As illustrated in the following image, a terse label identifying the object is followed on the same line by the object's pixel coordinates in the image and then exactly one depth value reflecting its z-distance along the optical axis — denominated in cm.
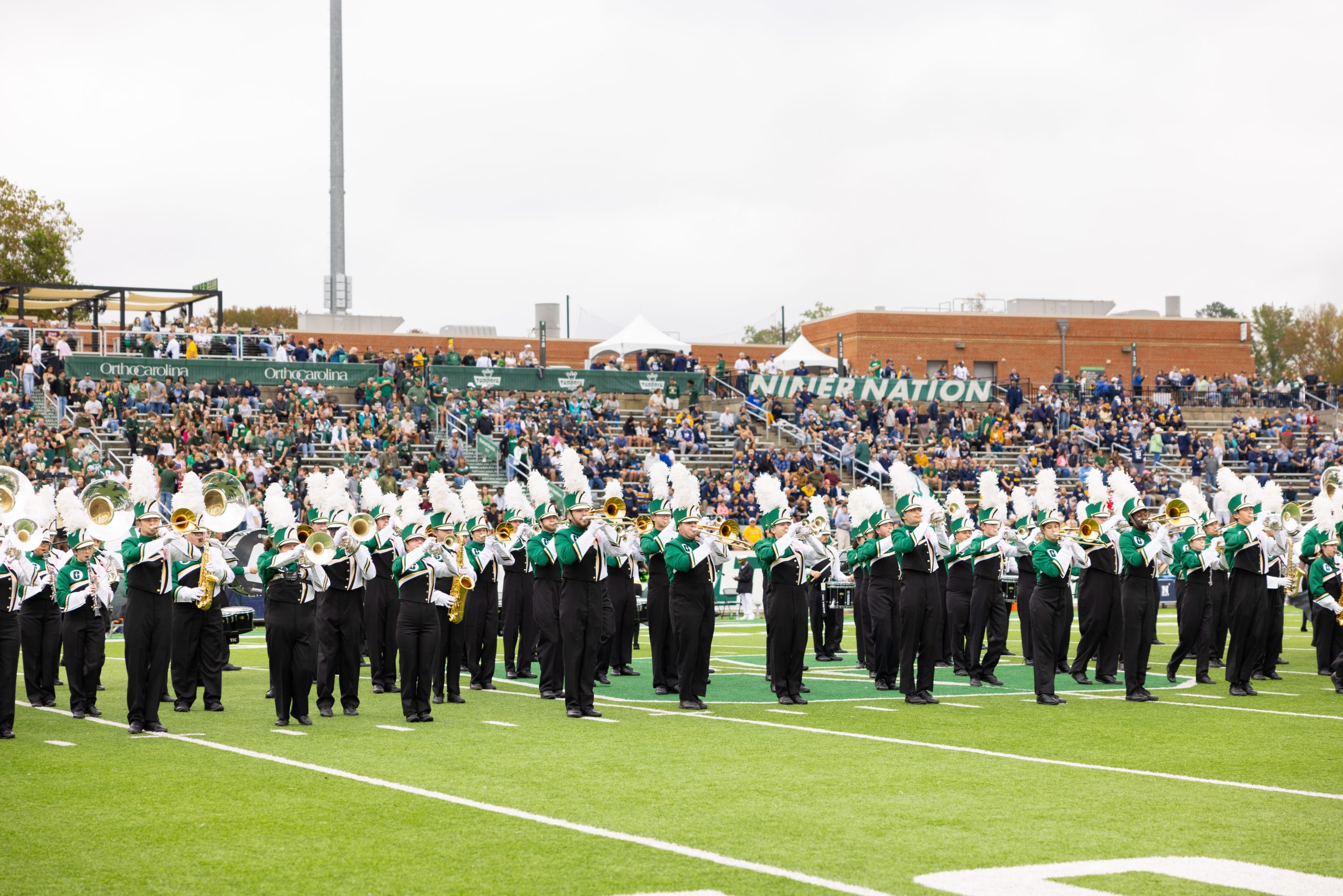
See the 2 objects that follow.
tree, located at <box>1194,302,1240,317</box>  7988
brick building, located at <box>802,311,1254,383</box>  4900
